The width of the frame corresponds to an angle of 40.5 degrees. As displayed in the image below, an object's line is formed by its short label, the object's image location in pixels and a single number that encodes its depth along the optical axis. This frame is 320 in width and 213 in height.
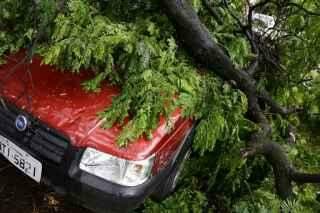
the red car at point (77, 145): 2.58
